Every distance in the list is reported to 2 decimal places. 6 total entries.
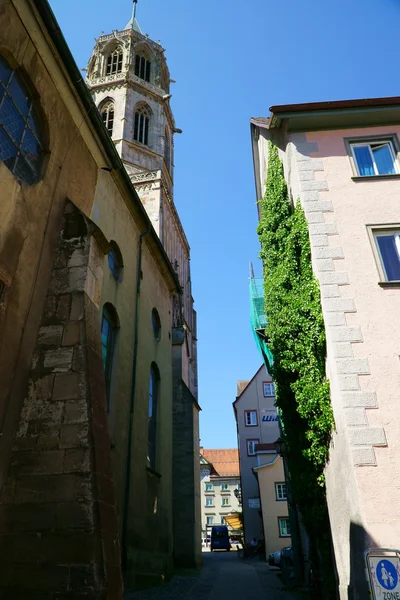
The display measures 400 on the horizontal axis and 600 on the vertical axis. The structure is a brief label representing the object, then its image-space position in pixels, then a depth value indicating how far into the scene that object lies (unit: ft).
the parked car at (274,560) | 64.10
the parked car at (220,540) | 121.80
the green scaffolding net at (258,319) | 54.08
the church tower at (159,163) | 56.80
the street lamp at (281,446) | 44.40
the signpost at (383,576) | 17.06
